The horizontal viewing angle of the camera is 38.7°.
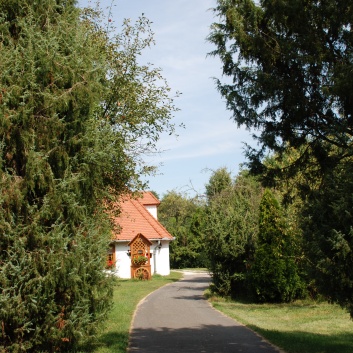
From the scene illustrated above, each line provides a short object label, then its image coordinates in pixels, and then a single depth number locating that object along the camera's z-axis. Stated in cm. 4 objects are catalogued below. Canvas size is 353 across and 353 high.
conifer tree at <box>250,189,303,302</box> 1984
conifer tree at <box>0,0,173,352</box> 821
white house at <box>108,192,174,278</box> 3528
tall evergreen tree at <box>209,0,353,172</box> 820
